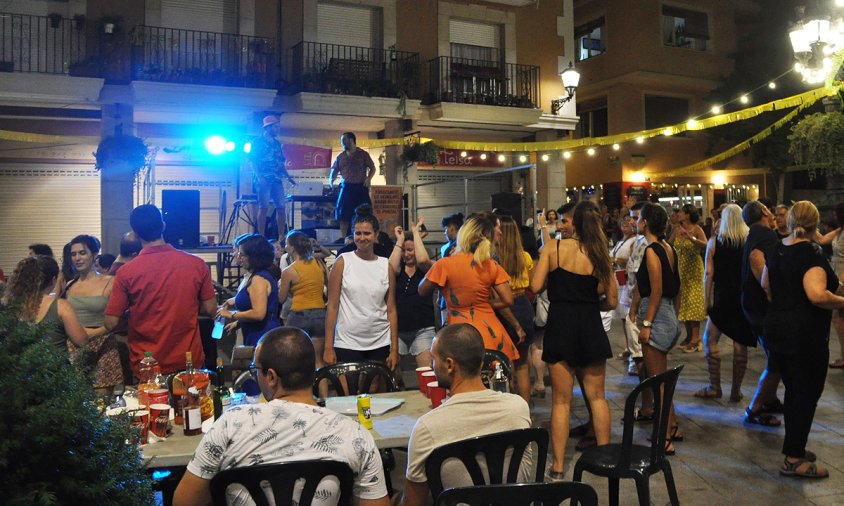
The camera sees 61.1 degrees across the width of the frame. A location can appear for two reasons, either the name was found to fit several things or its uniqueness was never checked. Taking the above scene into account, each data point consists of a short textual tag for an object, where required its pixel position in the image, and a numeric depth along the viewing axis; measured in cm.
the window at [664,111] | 2320
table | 300
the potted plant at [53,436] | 171
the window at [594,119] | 2342
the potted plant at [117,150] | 1359
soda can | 339
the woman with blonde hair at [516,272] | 583
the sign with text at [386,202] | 1247
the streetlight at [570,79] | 1529
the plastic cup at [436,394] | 356
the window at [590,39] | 2364
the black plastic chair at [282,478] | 237
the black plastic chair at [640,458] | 355
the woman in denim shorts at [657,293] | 514
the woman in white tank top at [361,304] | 508
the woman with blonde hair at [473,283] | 495
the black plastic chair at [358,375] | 438
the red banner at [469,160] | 1836
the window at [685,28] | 2319
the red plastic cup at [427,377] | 383
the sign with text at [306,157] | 1642
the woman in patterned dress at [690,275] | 796
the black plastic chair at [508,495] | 221
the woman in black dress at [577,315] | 457
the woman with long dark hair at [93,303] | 454
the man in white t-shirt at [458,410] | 266
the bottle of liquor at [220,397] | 339
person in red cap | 1162
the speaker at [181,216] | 1194
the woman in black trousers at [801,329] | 450
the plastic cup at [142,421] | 312
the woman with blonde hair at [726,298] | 625
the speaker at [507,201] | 1266
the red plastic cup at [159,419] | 323
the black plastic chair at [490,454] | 262
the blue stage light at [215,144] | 1491
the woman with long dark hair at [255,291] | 515
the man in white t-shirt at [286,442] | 239
